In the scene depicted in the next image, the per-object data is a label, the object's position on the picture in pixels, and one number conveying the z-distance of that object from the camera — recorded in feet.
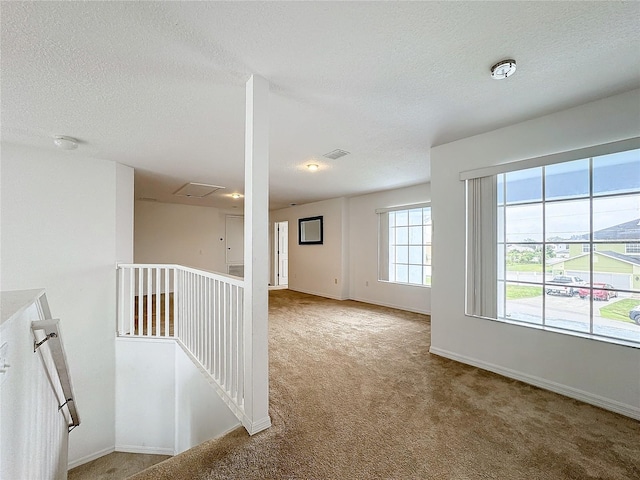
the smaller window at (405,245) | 15.89
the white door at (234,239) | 24.67
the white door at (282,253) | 26.78
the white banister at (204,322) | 6.36
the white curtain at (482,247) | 8.55
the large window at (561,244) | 6.63
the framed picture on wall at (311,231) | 21.50
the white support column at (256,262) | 5.55
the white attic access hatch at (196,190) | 15.88
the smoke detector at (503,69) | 5.29
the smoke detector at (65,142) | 8.90
